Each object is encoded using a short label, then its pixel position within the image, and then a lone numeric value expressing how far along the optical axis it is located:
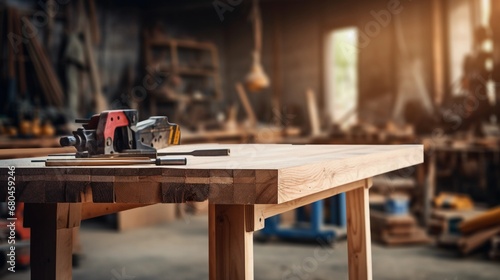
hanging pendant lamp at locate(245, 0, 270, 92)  8.27
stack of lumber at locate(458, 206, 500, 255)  5.14
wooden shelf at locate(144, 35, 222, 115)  10.01
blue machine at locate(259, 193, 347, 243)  5.75
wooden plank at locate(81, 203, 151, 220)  2.18
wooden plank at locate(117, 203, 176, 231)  6.76
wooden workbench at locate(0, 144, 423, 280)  1.51
